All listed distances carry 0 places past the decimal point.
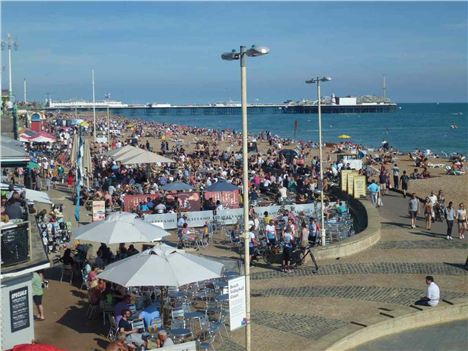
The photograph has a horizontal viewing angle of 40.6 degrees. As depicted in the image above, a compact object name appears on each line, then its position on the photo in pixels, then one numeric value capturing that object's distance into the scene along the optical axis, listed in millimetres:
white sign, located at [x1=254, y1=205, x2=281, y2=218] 22114
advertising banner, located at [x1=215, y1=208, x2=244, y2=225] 21766
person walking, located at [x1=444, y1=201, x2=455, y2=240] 18734
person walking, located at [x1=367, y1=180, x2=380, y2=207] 24234
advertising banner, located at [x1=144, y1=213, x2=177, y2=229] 20703
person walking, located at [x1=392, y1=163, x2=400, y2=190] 28945
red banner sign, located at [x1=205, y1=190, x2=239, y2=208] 23438
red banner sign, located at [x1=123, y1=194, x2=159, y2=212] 23016
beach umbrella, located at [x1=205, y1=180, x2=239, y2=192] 23406
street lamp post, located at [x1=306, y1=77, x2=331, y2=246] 18297
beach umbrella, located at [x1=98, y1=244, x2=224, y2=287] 10898
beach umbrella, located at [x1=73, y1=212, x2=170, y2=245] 14289
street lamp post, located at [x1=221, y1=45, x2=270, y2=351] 9258
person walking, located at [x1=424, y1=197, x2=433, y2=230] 20125
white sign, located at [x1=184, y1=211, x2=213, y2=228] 21394
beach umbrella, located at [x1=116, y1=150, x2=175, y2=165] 27000
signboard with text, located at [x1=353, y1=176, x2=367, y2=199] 24625
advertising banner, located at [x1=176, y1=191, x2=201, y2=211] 23047
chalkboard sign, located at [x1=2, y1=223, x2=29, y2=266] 9508
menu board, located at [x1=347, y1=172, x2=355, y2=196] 24969
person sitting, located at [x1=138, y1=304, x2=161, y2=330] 11148
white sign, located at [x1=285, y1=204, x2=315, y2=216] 22597
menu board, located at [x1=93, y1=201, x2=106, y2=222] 20938
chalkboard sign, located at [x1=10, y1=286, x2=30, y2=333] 10086
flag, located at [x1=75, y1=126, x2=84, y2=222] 20953
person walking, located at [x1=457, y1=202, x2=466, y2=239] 19203
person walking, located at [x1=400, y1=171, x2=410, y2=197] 26672
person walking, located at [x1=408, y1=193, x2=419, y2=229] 20250
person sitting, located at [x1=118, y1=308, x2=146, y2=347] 10086
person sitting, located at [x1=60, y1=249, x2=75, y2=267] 14984
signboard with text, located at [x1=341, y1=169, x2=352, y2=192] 25741
